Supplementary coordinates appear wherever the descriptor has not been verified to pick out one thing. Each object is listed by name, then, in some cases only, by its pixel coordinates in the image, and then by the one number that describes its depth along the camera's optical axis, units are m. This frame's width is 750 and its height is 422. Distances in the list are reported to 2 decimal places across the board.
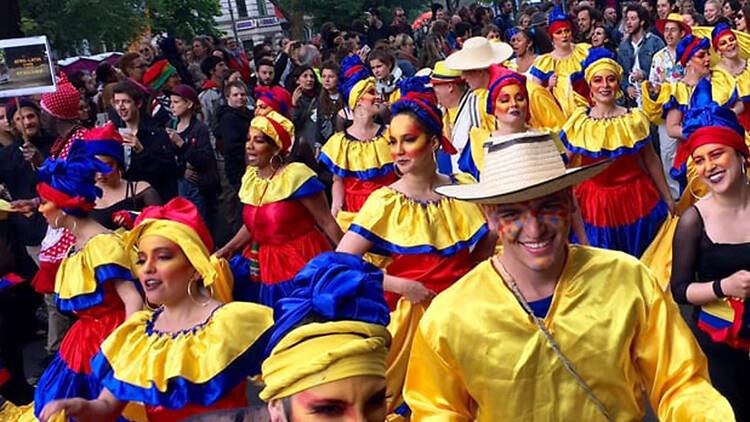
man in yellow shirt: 3.03
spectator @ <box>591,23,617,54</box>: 12.70
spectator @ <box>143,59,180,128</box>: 10.50
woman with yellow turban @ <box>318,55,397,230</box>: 7.68
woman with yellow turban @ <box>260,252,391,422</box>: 2.24
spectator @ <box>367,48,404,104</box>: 11.13
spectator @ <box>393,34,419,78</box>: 13.80
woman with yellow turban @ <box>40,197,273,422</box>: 3.98
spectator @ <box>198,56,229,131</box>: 12.16
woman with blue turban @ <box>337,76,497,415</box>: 4.95
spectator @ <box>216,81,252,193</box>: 9.42
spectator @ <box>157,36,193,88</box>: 14.34
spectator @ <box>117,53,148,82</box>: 11.85
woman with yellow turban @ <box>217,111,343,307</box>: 6.53
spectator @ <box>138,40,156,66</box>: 14.86
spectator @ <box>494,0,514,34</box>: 19.72
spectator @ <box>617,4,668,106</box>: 11.56
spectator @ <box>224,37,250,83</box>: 14.69
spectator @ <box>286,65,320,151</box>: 10.69
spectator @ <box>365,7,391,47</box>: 19.44
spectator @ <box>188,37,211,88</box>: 15.04
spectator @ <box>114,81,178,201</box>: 8.26
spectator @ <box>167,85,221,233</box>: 9.27
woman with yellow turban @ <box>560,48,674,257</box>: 7.30
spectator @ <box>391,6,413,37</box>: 19.49
